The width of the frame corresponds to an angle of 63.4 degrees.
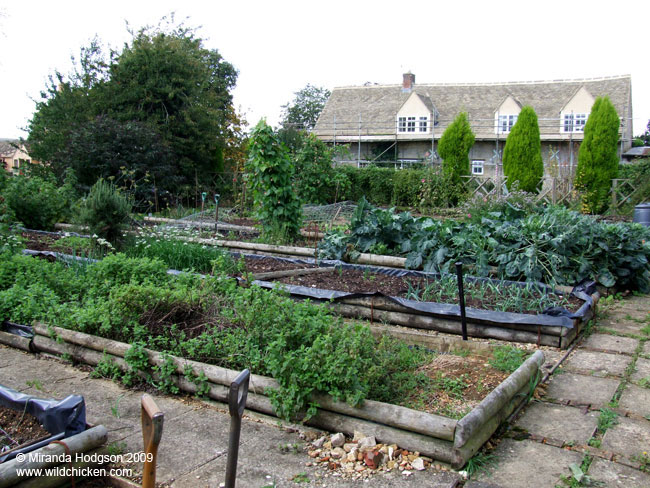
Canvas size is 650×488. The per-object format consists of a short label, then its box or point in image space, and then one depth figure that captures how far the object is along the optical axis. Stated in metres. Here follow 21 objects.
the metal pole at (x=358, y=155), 26.44
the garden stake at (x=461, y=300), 4.52
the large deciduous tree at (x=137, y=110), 14.80
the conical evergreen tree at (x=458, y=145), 20.12
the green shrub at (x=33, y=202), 10.91
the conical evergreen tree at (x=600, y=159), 17.12
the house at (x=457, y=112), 25.72
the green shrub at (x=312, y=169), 14.38
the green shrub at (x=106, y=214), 7.26
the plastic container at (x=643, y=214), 11.22
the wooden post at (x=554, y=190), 15.49
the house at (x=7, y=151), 37.94
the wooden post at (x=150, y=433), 1.66
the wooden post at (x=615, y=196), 15.74
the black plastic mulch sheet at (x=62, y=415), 2.72
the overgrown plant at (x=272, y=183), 9.02
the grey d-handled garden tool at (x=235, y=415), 1.83
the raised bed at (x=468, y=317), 4.71
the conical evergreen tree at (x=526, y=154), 19.08
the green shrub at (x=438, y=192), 16.81
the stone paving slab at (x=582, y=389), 3.63
